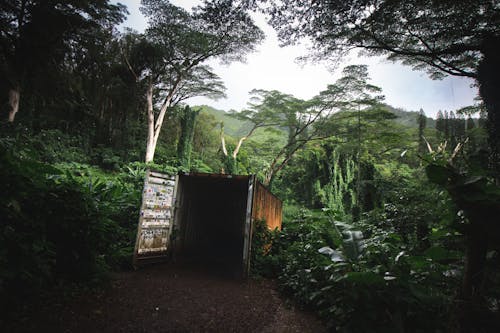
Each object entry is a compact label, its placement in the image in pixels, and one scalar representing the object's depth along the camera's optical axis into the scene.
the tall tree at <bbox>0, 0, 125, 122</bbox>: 9.68
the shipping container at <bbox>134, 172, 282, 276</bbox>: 5.31
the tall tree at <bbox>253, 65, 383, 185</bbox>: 13.73
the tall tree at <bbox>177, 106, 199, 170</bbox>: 15.01
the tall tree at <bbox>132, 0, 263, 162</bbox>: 12.66
